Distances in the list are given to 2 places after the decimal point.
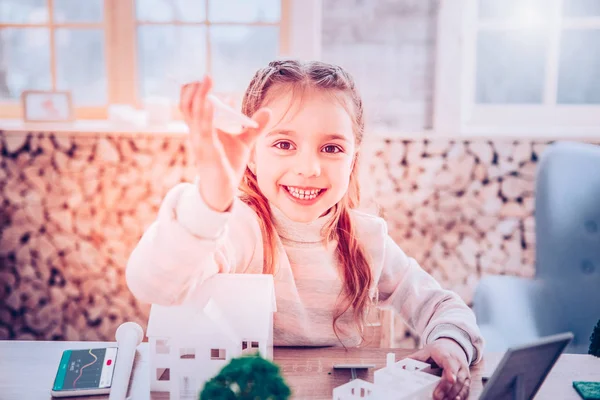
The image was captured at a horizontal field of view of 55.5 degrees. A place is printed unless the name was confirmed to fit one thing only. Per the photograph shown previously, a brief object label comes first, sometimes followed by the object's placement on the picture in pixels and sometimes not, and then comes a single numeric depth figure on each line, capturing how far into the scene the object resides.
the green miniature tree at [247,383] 0.60
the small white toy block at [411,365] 0.85
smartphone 0.84
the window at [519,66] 2.31
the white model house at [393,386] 0.75
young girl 0.77
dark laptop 0.65
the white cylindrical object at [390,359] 0.82
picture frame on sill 2.34
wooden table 0.86
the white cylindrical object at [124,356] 0.83
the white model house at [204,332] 0.78
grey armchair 1.66
